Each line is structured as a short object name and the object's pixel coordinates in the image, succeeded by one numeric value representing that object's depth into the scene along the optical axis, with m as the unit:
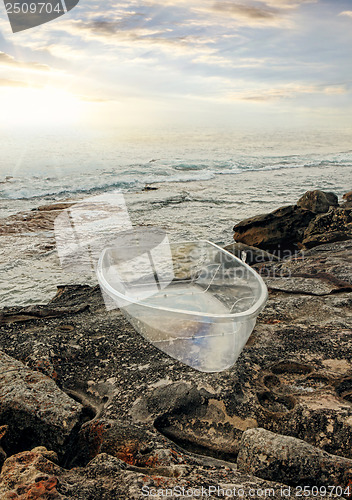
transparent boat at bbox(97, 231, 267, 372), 3.36
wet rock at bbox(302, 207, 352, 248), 8.50
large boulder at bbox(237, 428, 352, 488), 1.99
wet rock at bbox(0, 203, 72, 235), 12.91
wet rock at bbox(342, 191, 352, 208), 15.64
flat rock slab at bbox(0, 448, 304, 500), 1.71
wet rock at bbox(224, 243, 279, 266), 8.42
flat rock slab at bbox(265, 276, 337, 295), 5.23
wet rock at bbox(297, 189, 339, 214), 11.48
